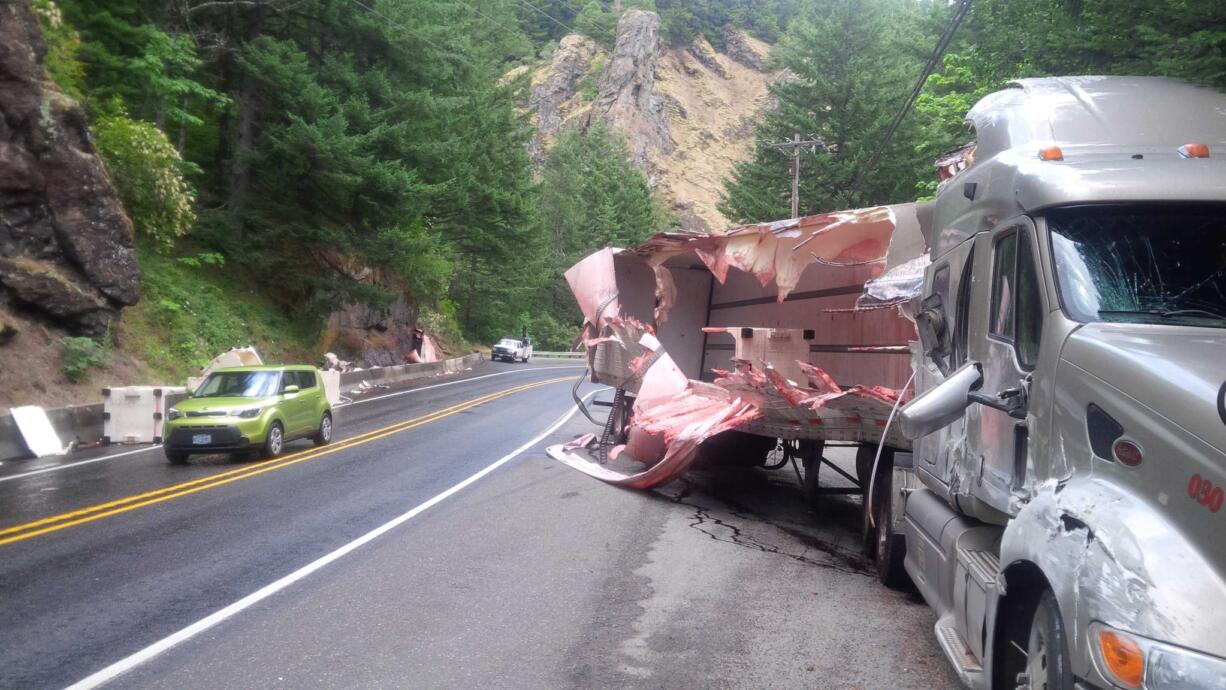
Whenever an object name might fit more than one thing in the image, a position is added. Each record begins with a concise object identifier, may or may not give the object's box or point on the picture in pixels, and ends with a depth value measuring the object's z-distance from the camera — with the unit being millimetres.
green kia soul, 14945
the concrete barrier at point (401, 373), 31656
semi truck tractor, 3229
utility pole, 33531
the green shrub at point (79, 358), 20672
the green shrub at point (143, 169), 24328
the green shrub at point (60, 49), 22891
